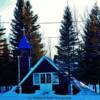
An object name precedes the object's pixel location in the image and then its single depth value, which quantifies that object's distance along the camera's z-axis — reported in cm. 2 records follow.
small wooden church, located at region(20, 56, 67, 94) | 3272
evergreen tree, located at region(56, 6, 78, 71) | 3697
